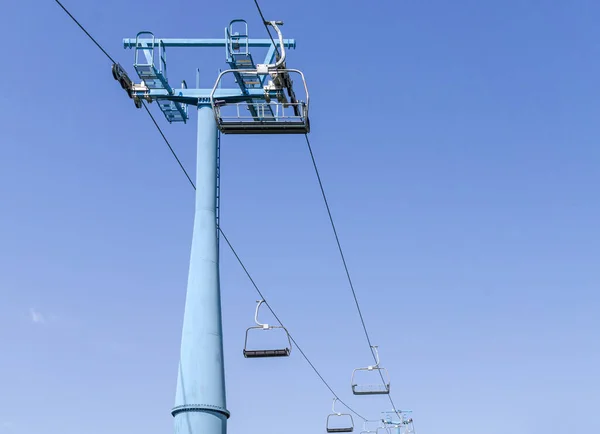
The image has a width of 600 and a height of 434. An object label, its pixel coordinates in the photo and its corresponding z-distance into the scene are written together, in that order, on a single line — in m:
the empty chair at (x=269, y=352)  20.16
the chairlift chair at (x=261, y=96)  15.04
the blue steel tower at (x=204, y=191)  19.06
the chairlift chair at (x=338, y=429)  35.28
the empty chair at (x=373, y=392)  31.60
